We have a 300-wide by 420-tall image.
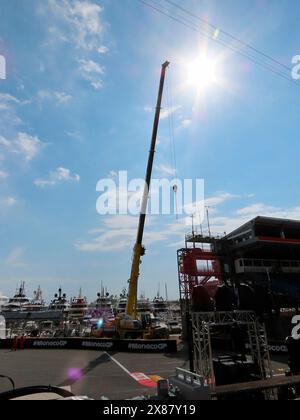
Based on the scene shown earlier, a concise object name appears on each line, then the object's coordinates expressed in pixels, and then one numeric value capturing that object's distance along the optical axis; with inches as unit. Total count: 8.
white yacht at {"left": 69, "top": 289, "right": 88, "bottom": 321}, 2331.4
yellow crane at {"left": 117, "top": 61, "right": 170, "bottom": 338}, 1079.0
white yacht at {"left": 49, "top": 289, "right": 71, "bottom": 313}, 3036.4
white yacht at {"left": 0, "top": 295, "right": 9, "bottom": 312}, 3000.5
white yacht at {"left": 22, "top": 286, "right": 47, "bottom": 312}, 3001.2
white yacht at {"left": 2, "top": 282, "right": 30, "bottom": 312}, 2995.1
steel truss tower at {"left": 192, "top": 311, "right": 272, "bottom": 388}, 422.0
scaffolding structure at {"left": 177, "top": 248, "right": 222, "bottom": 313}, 1386.6
